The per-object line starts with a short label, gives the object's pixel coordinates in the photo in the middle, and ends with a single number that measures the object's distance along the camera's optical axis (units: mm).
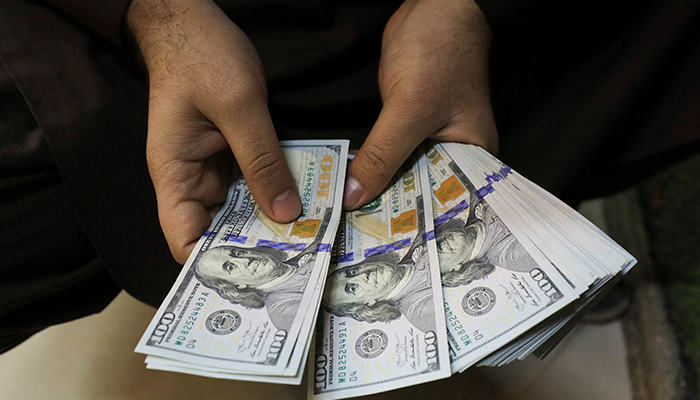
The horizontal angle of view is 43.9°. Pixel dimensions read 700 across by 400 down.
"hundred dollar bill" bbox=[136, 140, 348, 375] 390
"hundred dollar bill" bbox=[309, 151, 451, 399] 399
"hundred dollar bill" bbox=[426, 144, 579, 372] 398
